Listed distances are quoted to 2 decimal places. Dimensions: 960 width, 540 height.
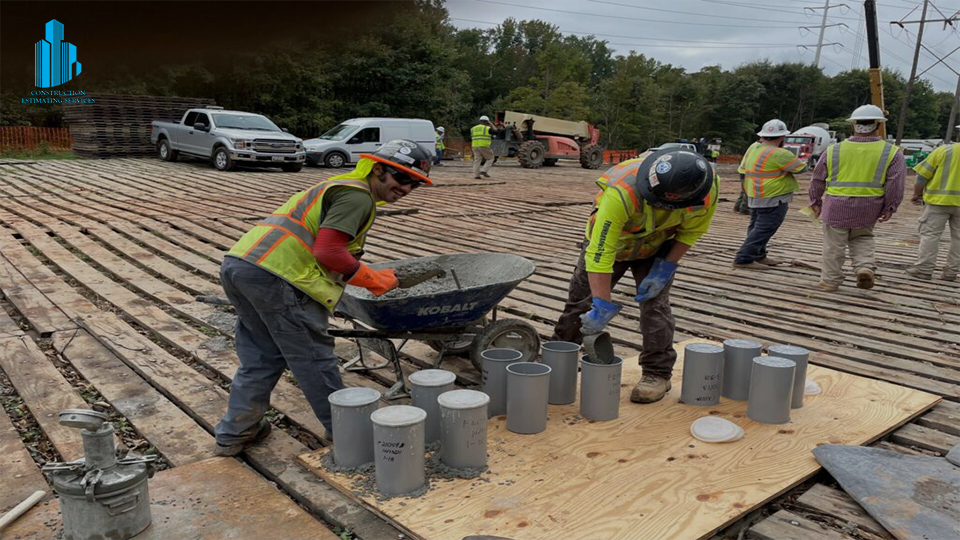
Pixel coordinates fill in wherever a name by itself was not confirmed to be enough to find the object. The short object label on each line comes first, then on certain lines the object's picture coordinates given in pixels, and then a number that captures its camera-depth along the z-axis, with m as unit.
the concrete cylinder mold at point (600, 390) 3.05
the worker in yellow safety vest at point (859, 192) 5.66
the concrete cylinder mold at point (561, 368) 3.23
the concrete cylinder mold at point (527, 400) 2.88
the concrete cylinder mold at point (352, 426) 2.57
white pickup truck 13.78
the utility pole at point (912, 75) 26.62
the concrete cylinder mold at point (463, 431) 2.55
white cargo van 16.48
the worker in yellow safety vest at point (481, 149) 15.34
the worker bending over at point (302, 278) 2.67
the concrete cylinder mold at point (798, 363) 3.25
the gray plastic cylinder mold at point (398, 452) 2.40
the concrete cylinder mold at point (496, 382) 3.13
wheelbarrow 3.14
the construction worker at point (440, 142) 20.25
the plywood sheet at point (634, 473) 2.28
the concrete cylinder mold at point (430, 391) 2.79
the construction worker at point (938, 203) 6.20
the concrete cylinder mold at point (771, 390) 3.05
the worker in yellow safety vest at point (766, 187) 6.47
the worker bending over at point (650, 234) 2.83
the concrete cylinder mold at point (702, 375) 3.28
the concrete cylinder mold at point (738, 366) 3.38
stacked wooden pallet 16.56
